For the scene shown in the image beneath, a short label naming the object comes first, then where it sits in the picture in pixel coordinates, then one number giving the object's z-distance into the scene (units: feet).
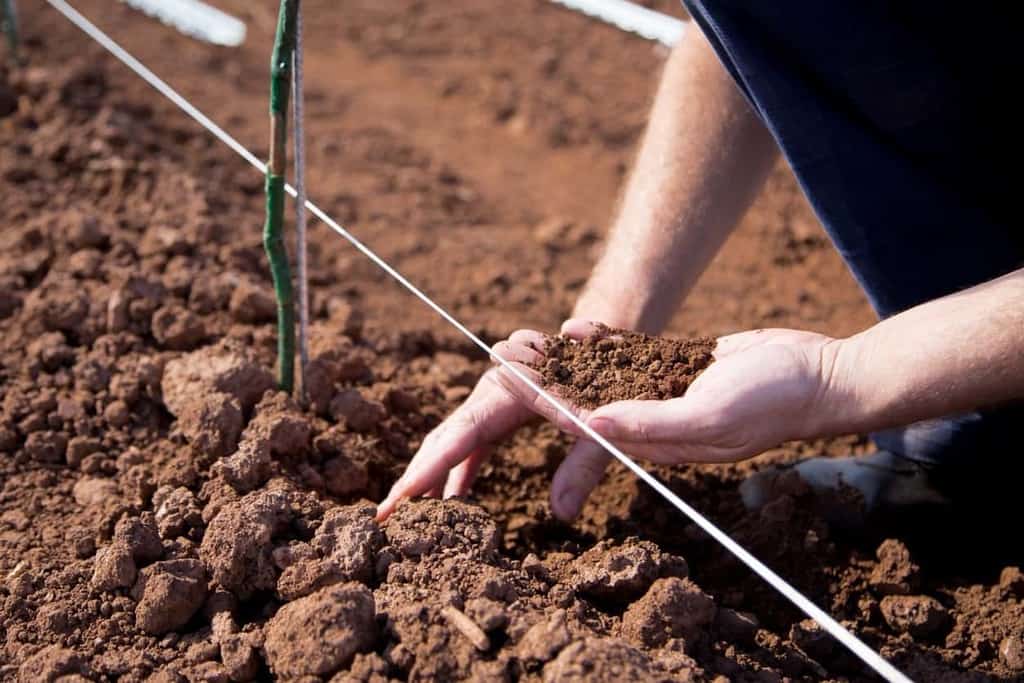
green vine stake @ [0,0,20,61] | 5.36
